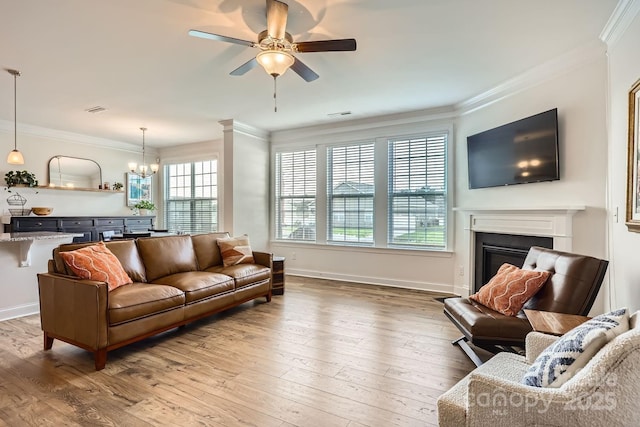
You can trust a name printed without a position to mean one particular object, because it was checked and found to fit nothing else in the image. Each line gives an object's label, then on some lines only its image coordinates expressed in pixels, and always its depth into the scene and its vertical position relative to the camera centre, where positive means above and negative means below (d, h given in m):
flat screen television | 3.32 +0.69
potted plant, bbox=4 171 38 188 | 5.37 +0.60
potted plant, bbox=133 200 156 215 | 7.10 +0.18
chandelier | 5.71 +0.86
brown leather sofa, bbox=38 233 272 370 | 2.52 -0.72
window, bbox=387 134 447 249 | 4.91 +0.34
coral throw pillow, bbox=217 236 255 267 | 4.23 -0.48
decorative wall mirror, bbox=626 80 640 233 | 2.23 +0.36
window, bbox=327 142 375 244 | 5.46 +0.37
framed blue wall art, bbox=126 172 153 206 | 7.27 +0.60
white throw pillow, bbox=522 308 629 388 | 1.16 -0.51
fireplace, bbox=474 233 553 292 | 3.68 -0.45
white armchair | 1.02 -0.62
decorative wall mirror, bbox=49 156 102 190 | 6.07 +0.82
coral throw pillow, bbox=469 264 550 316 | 2.47 -0.60
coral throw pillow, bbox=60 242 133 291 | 2.71 -0.43
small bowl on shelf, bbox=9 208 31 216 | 5.55 +0.07
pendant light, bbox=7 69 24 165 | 3.89 +0.77
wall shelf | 5.81 +0.50
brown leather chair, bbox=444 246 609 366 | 2.19 -0.63
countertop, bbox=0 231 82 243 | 3.34 -0.23
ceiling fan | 2.27 +1.25
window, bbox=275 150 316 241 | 5.98 +0.37
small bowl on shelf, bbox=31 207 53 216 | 5.56 +0.07
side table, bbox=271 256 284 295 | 4.66 -0.89
